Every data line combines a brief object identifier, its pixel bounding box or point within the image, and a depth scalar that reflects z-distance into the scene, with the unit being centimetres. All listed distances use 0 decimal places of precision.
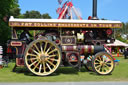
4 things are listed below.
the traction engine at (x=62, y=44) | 862
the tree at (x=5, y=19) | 1706
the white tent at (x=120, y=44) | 3522
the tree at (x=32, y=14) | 7856
